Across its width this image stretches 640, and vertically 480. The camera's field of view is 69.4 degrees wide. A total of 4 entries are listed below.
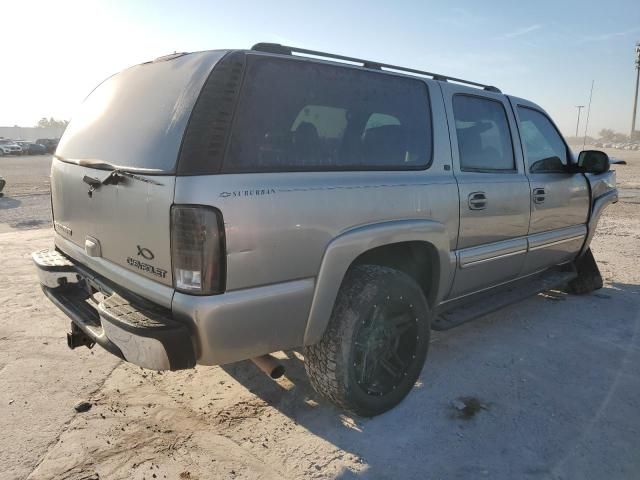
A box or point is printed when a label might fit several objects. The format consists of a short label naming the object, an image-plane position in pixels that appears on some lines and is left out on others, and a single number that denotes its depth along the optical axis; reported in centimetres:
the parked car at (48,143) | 4616
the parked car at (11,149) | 4191
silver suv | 202
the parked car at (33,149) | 4306
